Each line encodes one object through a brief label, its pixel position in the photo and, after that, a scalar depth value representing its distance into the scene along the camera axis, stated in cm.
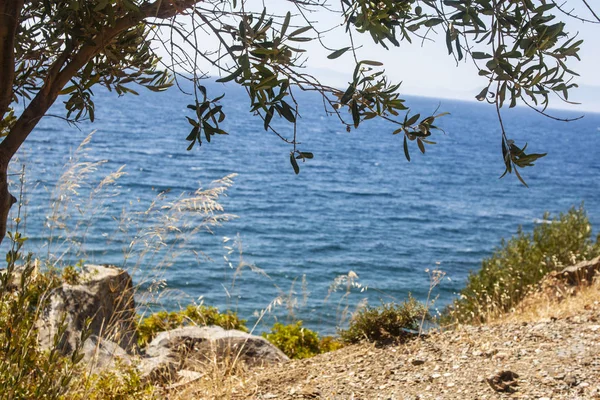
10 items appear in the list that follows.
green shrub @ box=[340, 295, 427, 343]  518
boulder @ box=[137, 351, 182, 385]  484
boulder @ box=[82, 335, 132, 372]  480
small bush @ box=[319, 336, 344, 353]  671
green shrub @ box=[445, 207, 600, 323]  1043
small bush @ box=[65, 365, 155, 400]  354
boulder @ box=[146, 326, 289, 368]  553
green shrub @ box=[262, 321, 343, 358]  672
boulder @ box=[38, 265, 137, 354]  522
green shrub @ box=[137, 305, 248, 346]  678
